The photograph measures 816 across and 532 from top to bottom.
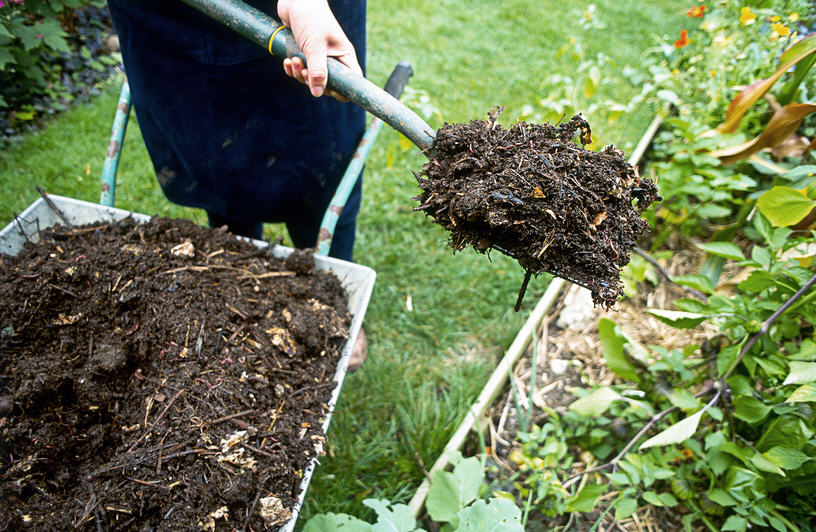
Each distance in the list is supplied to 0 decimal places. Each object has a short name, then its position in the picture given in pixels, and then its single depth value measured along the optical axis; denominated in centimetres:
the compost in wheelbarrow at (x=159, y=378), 104
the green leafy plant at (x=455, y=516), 124
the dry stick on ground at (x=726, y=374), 149
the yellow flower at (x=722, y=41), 299
